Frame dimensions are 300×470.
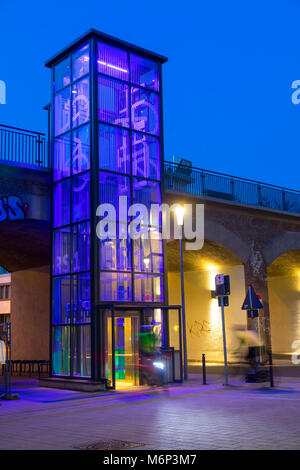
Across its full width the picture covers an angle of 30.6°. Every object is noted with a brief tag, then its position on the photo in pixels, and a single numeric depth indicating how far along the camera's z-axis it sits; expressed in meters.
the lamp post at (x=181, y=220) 19.36
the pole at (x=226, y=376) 17.33
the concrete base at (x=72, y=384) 16.57
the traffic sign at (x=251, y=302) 18.12
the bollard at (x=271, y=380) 16.59
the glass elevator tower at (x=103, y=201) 17.69
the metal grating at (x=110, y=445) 8.37
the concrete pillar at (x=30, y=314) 26.97
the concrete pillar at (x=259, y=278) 25.97
